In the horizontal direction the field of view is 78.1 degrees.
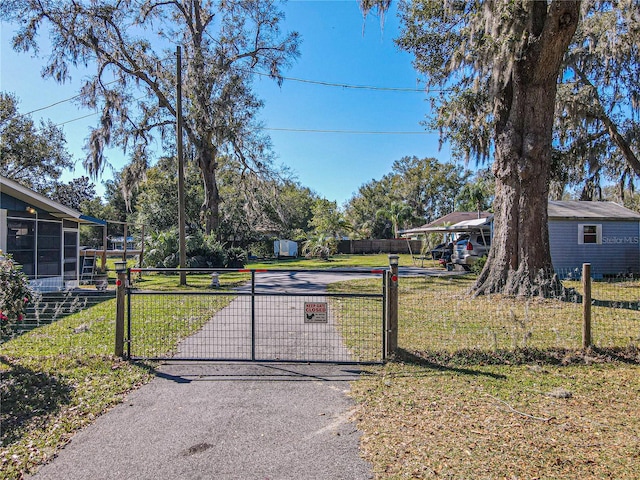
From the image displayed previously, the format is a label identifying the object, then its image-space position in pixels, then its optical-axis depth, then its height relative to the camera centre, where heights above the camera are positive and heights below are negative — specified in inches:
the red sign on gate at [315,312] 192.5 -33.2
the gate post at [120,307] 195.3 -31.5
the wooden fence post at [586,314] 198.8 -34.9
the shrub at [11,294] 166.4 -22.0
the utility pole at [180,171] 489.4 +93.5
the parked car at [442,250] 827.4 -11.6
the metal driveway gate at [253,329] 199.5 -56.3
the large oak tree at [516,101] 340.5 +144.8
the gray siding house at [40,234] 407.5 +10.6
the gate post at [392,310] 191.5 -32.0
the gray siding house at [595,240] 619.2 +8.5
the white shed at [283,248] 1304.1 -12.1
